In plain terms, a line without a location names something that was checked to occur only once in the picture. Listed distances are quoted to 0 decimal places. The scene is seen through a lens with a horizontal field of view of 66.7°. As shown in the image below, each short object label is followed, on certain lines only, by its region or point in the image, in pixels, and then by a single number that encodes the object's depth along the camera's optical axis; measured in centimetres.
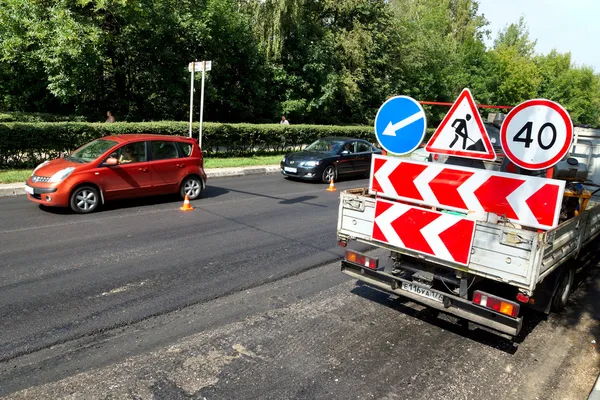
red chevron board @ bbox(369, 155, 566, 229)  398
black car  1497
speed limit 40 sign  388
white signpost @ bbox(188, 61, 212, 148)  1484
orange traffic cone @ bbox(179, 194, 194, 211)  1014
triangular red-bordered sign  446
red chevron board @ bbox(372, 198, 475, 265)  432
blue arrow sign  479
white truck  396
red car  925
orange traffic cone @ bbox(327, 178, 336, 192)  1385
